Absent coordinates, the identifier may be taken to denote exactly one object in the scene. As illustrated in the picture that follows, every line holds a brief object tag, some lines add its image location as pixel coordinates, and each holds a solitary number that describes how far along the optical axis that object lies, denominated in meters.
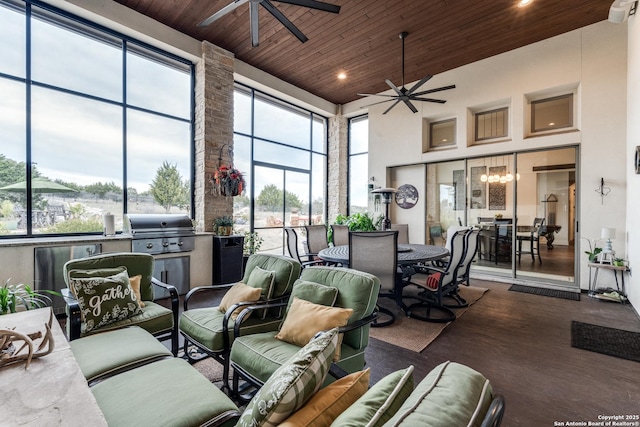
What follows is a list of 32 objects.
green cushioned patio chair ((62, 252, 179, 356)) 2.03
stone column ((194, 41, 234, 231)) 4.98
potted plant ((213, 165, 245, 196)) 4.94
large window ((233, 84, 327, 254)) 6.02
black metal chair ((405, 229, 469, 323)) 3.37
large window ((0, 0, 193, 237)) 3.62
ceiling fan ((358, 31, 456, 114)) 4.72
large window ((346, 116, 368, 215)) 7.75
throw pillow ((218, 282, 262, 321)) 2.22
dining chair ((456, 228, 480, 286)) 3.63
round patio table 3.46
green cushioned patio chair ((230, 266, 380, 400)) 1.68
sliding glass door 5.02
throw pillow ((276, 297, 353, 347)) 1.76
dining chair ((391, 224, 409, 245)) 5.29
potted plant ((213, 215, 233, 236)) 5.02
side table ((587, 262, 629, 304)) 4.06
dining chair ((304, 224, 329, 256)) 5.06
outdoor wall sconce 4.50
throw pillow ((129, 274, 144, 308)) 2.44
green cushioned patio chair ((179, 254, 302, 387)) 2.02
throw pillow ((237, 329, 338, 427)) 0.89
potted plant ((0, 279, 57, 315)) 2.03
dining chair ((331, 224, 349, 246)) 5.40
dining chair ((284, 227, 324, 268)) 4.48
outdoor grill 4.05
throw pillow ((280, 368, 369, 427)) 0.87
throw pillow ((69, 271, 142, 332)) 2.07
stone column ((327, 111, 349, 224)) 7.82
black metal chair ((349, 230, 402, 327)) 3.23
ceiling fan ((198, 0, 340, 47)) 2.96
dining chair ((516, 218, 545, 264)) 5.30
